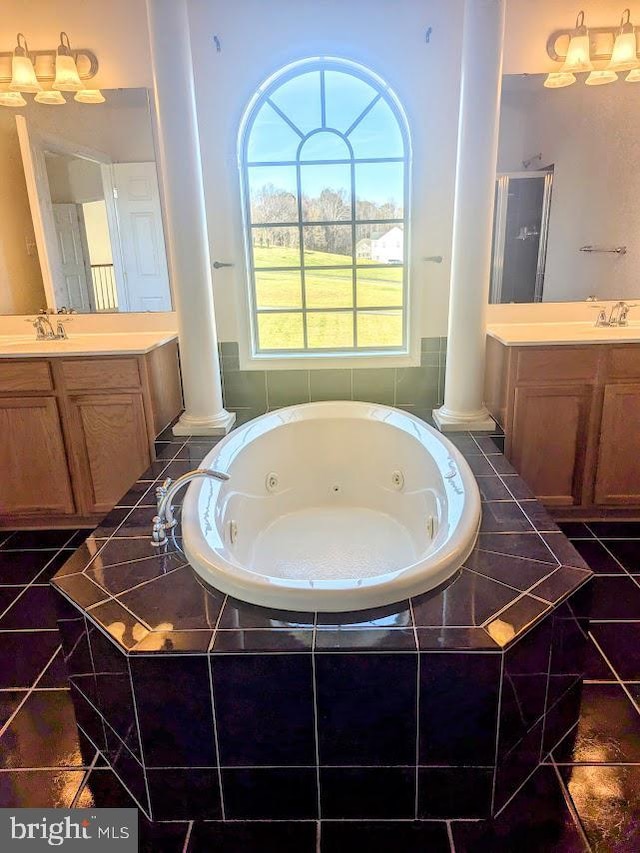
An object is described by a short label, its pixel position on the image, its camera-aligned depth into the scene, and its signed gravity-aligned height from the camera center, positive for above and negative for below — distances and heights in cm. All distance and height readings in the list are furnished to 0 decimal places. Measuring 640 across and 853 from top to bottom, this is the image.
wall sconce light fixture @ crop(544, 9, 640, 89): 260 +85
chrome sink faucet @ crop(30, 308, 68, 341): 291 -37
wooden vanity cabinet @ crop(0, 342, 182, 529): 254 -79
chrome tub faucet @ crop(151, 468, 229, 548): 165 -73
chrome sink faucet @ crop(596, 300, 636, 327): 283 -37
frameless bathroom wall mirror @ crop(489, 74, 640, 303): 276 +24
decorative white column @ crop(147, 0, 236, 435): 231 +15
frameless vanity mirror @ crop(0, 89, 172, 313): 279 +25
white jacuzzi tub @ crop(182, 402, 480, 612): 137 -90
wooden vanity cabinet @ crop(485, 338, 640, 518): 248 -79
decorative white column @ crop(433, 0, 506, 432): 234 +13
